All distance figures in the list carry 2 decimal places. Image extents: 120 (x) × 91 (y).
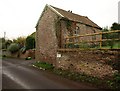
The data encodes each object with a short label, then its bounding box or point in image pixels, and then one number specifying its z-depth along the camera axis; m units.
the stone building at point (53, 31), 8.99
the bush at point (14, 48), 14.79
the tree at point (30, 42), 14.21
